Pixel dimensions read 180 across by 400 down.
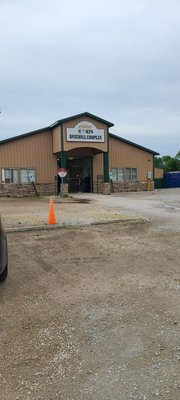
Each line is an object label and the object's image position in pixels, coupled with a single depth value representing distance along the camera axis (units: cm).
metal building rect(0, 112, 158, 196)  2500
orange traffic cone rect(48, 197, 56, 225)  989
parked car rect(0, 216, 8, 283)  466
